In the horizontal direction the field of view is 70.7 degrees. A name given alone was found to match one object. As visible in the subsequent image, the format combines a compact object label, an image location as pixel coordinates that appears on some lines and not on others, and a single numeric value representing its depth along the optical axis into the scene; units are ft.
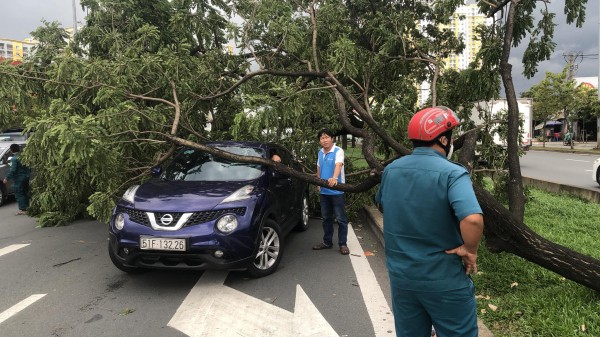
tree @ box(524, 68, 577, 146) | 111.86
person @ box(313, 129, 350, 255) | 19.54
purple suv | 14.43
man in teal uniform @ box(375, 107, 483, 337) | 6.79
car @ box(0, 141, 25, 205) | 37.19
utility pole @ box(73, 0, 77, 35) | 65.64
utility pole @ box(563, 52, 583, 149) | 119.03
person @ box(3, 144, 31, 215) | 32.65
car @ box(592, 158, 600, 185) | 38.36
